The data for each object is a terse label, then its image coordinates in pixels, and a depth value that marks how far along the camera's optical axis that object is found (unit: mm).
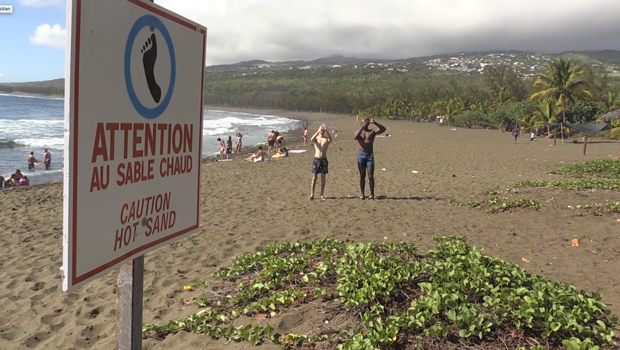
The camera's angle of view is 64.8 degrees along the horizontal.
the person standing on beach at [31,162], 17594
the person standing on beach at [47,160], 17775
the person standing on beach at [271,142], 21292
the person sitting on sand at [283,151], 20172
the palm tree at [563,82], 35312
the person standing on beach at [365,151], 9500
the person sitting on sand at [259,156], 18598
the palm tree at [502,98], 53844
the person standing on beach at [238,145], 23516
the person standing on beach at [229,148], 21091
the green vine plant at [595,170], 12414
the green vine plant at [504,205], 8281
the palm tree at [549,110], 35625
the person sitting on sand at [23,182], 14203
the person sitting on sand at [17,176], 14289
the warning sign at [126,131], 1288
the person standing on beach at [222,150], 20450
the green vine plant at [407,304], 2977
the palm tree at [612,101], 36812
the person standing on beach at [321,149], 9648
